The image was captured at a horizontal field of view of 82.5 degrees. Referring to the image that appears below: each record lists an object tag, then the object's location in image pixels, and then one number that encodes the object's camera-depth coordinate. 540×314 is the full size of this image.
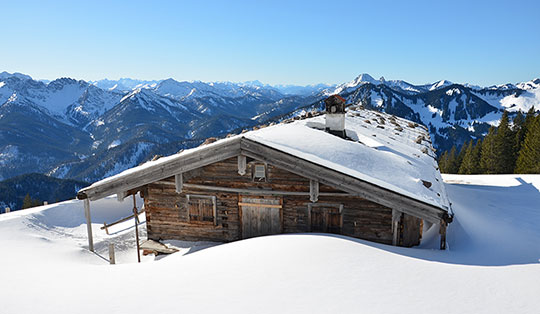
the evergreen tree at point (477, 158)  50.64
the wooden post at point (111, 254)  10.48
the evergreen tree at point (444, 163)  63.73
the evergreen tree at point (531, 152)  37.12
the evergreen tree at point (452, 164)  62.06
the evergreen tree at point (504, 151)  45.72
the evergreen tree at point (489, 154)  46.42
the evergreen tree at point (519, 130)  46.11
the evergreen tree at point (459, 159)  62.96
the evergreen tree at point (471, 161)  51.81
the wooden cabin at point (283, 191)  9.20
